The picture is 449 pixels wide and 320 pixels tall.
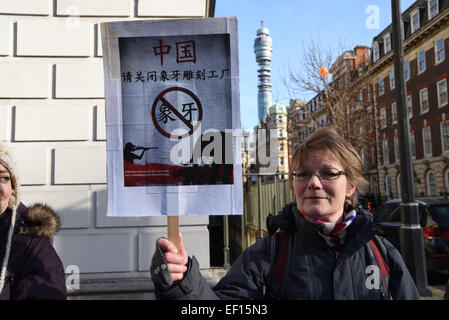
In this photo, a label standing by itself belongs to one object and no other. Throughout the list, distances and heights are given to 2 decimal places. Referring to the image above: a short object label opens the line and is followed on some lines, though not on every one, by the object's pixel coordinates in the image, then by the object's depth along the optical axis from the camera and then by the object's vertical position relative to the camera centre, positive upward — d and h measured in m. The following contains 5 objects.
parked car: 6.62 -0.93
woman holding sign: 1.40 -0.30
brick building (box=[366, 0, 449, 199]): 27.22 +7.22
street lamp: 5.58 -0.21
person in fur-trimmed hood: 1.76 -0.28
